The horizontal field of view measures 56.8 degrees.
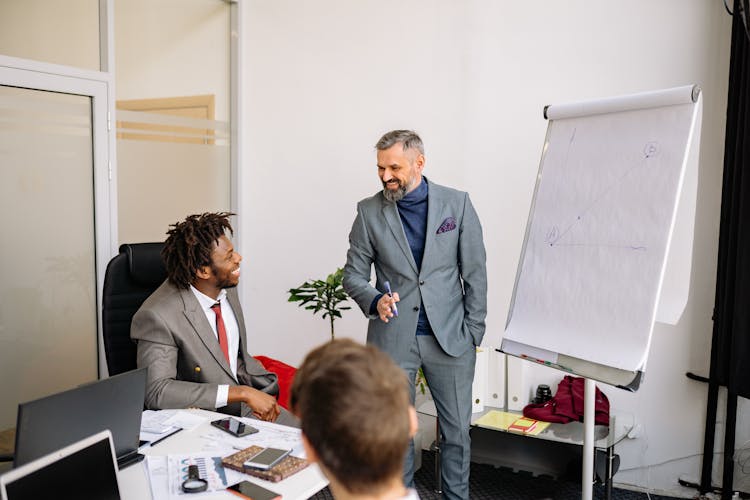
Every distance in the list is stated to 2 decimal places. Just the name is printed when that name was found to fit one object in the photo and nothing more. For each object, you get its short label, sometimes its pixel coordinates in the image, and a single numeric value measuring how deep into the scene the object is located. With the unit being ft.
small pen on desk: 6.29
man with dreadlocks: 7.48
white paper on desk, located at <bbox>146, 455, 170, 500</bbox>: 5.31
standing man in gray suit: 9.00
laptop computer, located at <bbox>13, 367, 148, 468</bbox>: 4.71
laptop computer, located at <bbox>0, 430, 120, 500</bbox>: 4.21
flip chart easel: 7.45
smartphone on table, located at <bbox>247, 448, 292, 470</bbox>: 5.64
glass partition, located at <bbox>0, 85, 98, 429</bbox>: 10.19
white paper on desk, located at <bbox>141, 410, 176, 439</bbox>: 6.57
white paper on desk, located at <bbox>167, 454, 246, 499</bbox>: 5.41
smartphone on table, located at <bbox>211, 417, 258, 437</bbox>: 6.49
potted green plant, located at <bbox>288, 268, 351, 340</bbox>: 12.04
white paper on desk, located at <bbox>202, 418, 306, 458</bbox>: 6.19
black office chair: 8.44
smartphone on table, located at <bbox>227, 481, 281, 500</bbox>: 5.23
